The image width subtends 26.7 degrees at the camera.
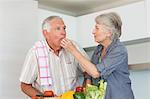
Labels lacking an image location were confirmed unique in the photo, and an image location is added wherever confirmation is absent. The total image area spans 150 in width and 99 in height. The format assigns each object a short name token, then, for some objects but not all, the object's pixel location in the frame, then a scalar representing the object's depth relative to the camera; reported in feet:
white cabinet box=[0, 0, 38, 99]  8.34
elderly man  7.33
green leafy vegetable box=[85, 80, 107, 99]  6.14
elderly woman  6.47
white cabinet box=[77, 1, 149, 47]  8.75
